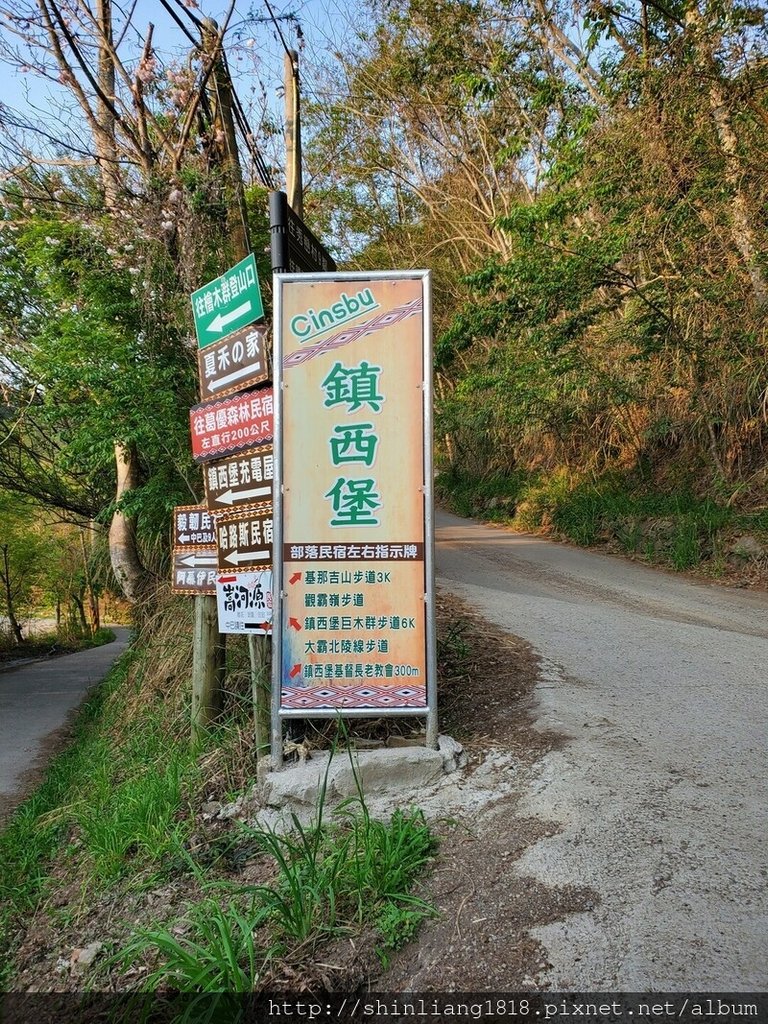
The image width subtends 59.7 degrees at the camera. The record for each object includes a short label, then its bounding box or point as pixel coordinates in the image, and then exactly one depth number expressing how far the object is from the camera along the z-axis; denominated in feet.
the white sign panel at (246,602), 12.91
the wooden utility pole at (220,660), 13.50
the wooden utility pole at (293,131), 26.40
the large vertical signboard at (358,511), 11.74
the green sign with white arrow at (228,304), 12.93
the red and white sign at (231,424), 12.91
